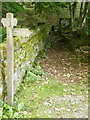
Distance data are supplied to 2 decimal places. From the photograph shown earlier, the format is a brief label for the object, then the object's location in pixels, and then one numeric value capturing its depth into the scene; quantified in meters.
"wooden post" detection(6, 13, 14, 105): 3.56
